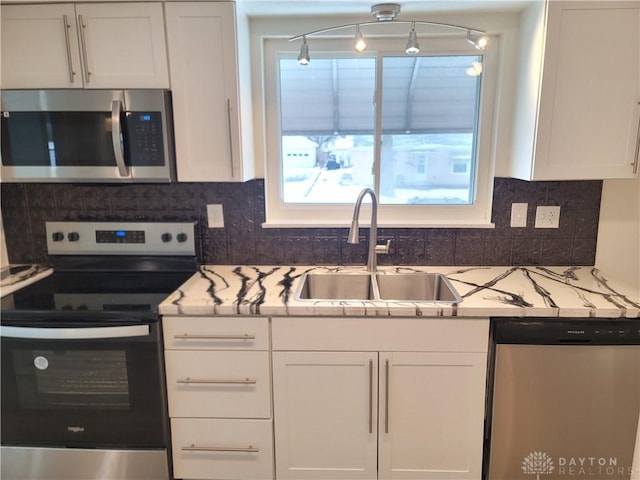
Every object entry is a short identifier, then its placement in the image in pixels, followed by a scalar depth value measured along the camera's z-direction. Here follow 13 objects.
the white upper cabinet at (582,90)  1.66
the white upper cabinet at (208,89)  1.74
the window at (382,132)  2.07
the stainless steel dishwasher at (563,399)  1.60
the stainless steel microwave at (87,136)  1.76
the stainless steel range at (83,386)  1.62
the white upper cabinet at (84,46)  1.73
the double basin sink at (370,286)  2.04
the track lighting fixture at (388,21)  1.70
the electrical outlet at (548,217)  2.10
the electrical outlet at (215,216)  2.17
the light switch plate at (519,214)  2.11
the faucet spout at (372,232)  1.85
